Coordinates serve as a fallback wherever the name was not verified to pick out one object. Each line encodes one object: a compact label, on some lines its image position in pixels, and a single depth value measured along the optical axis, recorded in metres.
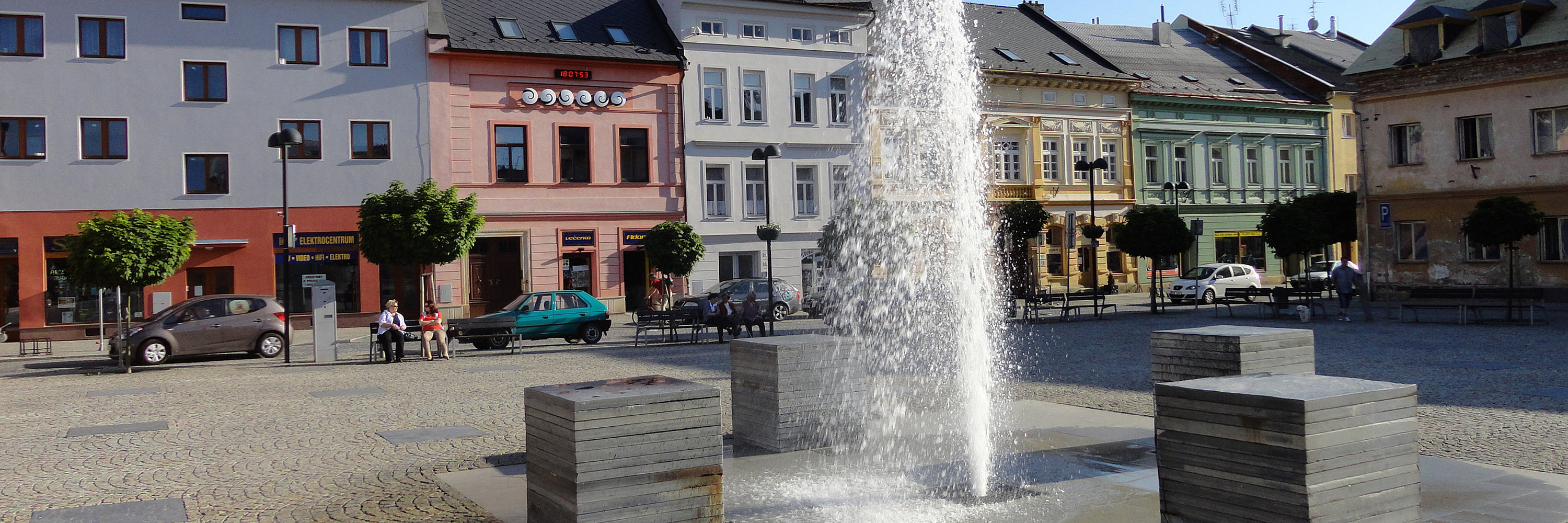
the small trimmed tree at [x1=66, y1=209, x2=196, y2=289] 18.30
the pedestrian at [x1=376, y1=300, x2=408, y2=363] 19.05
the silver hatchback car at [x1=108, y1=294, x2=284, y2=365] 19.38
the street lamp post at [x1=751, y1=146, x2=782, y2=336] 25.55
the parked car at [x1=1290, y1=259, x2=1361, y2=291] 41.08
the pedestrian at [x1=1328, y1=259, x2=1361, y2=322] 24.11
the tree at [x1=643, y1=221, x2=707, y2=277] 31.86
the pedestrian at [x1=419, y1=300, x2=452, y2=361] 19.55
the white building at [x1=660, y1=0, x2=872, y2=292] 36.25
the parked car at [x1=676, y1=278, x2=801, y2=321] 29.83
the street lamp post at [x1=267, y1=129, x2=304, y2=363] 19.30
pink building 32.47
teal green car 22.66
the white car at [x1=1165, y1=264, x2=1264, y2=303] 35.47
